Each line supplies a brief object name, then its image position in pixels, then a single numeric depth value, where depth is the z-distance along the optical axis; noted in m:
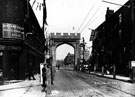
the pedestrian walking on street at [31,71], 25.69
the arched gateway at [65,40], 82.19
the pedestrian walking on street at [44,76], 16.05
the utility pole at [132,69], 22.15
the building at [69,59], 136.21
